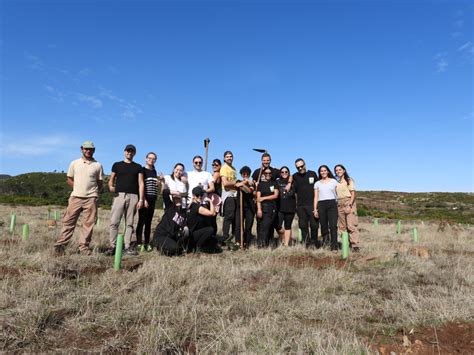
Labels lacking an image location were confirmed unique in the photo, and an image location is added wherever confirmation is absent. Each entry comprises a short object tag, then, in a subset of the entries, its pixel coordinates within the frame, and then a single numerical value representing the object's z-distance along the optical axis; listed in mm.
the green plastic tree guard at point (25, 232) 6830
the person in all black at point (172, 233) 5824
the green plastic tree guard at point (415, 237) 10308
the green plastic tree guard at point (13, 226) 8497
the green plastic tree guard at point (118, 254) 4566
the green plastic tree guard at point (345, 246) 5853
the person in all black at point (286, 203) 6992
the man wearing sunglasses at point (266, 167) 7089
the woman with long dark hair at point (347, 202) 7230
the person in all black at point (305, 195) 7027
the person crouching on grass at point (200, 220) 6051
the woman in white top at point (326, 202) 6656
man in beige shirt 5574
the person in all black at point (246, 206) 7000
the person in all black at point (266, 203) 6832
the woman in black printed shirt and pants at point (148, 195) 6453
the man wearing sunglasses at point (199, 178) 6598
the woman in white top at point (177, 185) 6184
